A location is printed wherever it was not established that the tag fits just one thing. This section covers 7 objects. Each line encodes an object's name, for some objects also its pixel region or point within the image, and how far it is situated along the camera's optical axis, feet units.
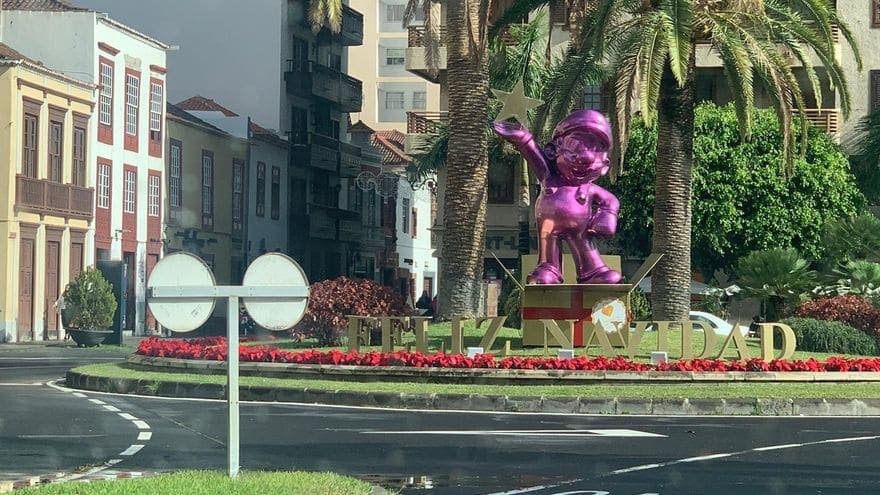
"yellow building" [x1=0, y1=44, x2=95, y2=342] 169.78
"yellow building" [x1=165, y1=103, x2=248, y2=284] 210.59
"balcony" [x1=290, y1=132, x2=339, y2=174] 246.68
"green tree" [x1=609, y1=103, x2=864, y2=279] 168.35
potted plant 153.79
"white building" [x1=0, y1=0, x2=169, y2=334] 187.62
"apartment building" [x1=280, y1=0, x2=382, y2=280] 246.47
